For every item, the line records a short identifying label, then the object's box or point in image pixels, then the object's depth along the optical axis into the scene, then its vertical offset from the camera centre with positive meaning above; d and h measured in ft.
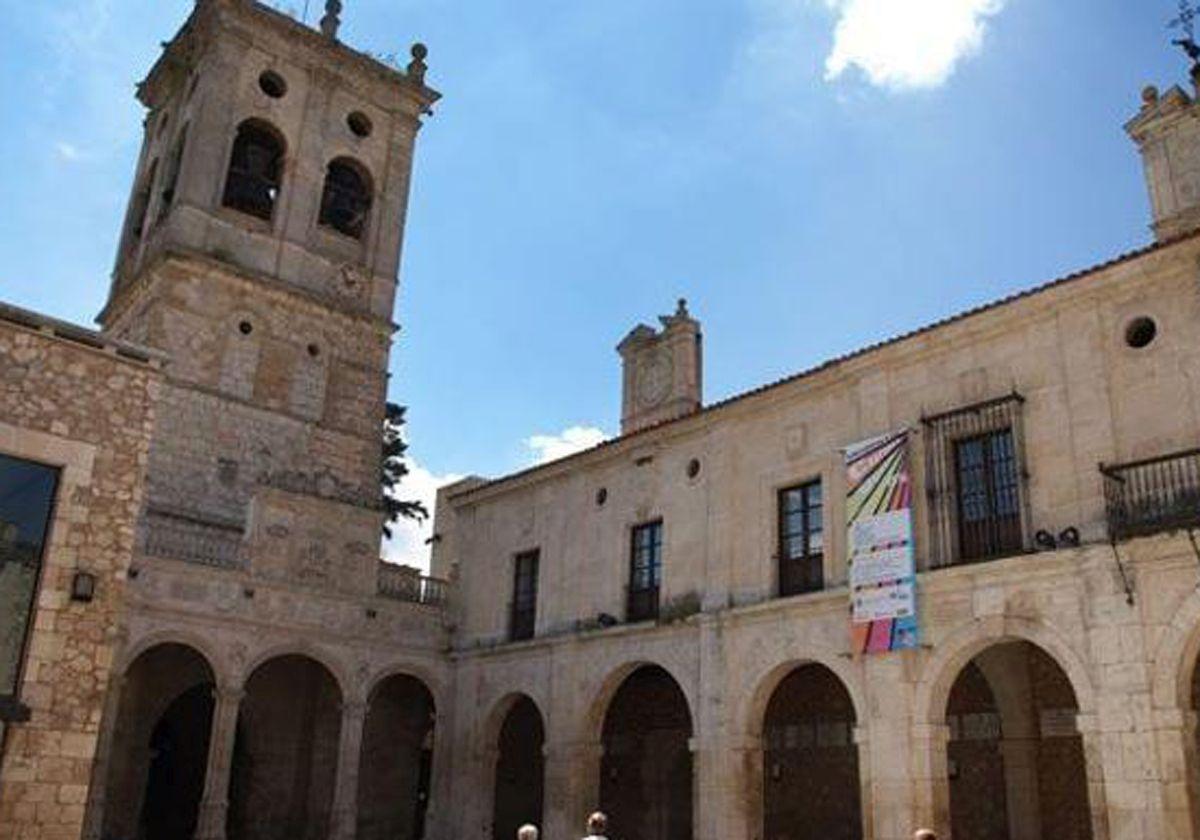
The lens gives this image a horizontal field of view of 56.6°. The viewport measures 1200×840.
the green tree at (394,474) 113.80 +30.08
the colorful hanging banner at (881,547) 48.67 +10.92
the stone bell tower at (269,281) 70.64 +33.82
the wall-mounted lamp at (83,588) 36.19 +5.56
